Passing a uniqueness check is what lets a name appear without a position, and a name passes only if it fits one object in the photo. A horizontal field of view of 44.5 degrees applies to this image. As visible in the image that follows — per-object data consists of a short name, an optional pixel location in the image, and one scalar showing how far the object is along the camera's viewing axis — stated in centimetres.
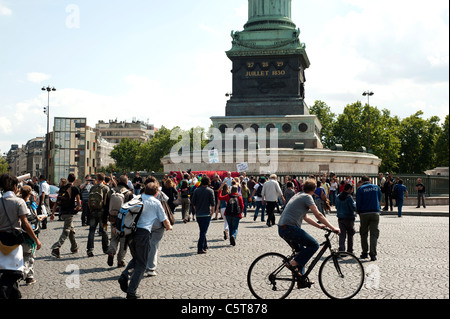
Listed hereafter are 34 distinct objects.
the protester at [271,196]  1897
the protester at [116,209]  1070
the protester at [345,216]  1237
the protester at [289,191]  2041
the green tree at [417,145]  9344
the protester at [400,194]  2370
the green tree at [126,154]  11719
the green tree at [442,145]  8052
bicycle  798
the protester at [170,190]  2019
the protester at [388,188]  2684
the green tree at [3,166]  11954
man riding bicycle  808
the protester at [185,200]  2084
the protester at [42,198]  1511
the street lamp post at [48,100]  5410
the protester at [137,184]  1991
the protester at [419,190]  2998
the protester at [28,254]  896
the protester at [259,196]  2130
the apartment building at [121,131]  16525
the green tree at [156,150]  10219
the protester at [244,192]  2205
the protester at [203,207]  1263
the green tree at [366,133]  8162
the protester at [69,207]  1216
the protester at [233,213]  1398
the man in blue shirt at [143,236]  788
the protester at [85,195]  1784
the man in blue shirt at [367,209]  1198
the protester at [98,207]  1237
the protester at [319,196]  1984
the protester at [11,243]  690
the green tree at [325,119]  8812
